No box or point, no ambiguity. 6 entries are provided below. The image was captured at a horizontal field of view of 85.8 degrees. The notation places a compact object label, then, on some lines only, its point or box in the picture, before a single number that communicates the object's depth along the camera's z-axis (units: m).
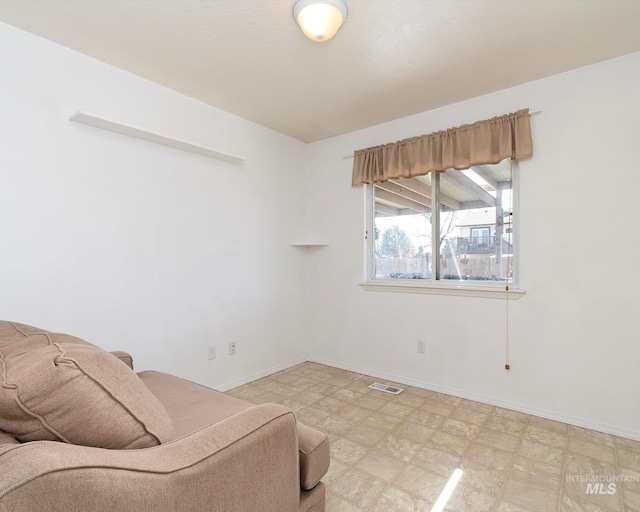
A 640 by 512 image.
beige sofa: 0.63
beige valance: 2.57
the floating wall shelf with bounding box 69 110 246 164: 2.12
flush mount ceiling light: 1.70
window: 2.76
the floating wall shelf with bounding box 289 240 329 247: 3.63
